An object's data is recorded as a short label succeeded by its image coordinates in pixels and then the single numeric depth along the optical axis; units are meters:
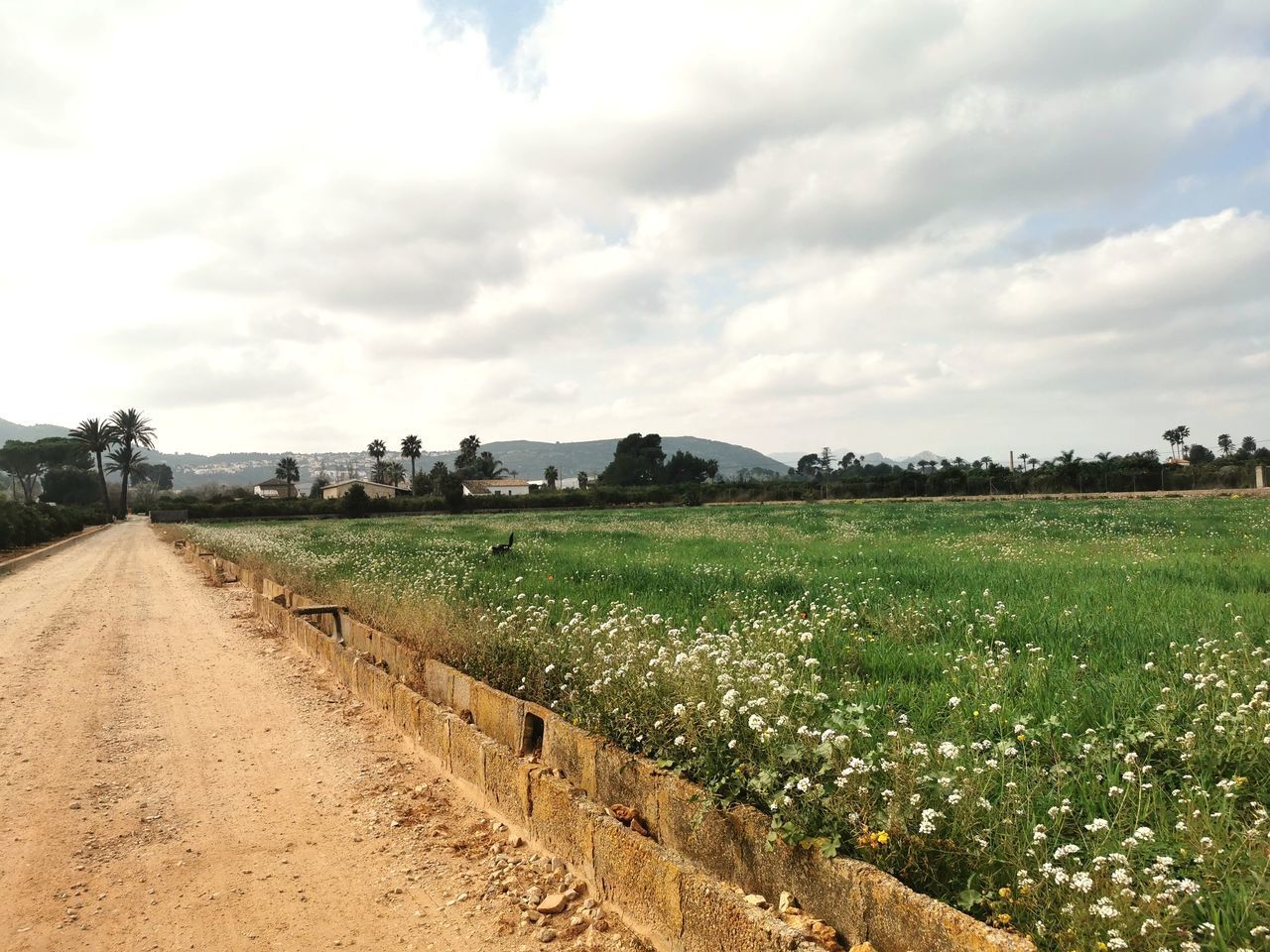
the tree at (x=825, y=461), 166.68
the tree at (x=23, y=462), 122.44
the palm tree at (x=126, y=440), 103.62
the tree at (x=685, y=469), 120.81
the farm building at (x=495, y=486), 115.19
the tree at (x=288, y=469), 130.62
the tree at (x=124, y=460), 106.38
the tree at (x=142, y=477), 164.73
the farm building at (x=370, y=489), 116.93
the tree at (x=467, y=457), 136.68
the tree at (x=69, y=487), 106.75
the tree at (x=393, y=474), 142.88
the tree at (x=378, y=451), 139.00
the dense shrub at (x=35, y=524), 35.03
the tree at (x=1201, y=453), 117.81
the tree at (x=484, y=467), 133.00
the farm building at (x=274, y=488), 147.55
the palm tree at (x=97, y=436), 97.00
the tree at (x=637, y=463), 119.88
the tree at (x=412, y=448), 127.01
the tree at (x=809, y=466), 163.50
